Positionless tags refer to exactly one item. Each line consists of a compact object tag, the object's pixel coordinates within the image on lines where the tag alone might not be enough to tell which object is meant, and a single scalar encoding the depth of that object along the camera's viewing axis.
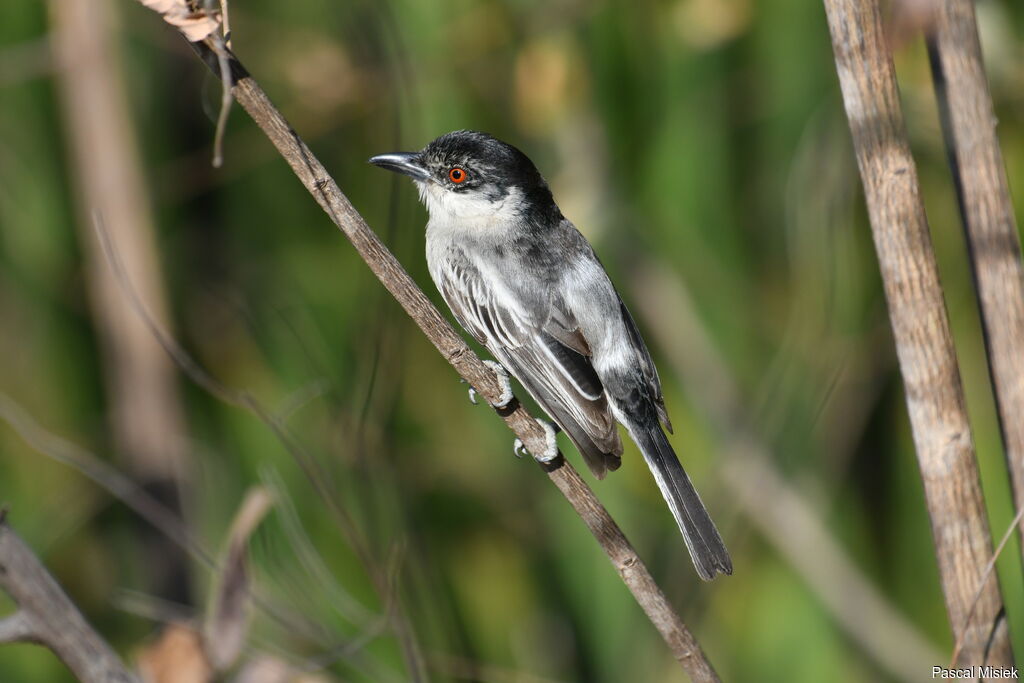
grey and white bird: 5.25
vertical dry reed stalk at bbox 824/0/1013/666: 5.15
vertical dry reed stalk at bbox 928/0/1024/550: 5.16
